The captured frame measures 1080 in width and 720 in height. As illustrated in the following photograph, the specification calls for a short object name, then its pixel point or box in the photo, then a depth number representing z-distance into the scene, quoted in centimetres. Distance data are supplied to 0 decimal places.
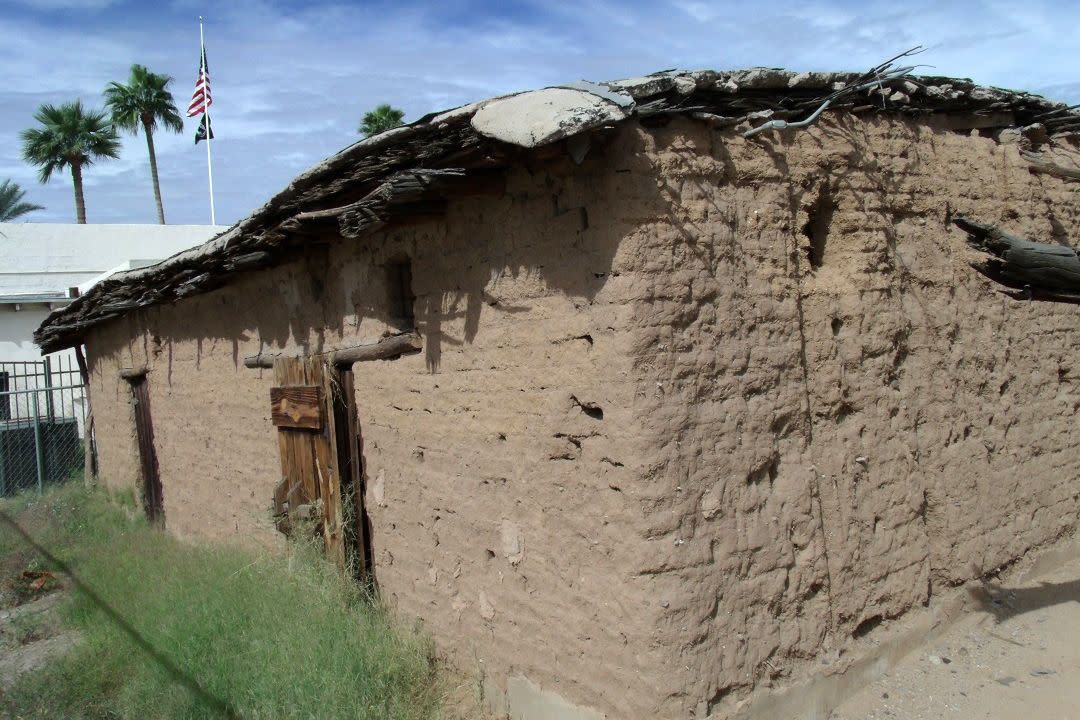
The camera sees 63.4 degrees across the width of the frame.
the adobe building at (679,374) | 380
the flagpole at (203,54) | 1800
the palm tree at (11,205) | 2719
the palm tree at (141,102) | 3025
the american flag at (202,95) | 1744
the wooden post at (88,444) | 1238
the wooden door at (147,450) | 998
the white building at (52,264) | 1903
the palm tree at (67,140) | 2948
